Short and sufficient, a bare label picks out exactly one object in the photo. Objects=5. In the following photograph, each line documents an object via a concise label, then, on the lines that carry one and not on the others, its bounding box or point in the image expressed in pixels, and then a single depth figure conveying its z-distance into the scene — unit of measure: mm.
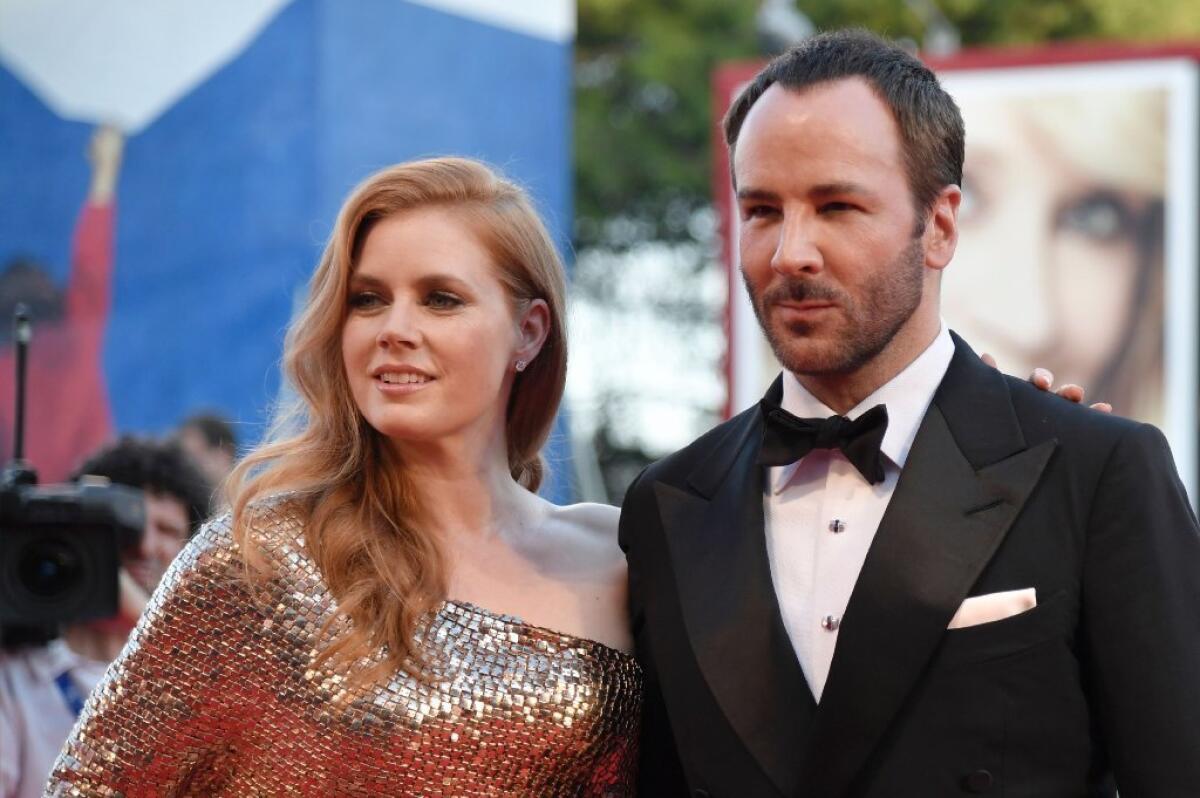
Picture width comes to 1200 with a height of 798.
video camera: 7090
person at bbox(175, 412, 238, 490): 10805
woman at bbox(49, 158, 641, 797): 5566
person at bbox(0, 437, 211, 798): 7500
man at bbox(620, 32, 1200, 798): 4590
